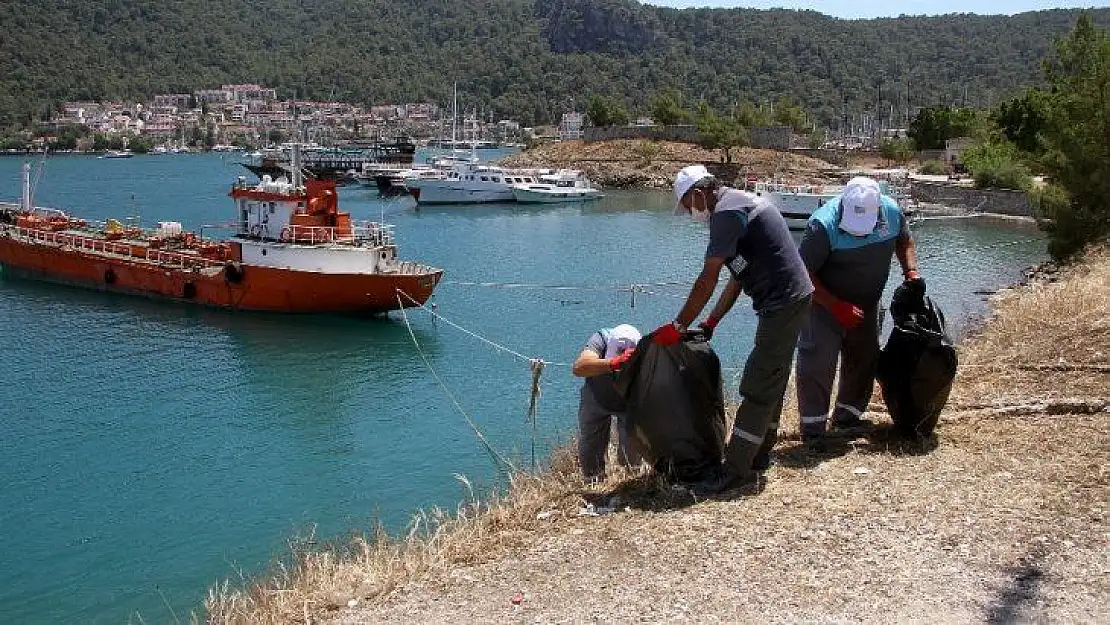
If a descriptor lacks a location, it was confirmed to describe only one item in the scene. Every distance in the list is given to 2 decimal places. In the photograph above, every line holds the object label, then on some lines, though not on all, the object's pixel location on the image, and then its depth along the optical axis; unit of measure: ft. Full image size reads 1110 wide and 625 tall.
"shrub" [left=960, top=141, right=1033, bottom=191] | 150.00
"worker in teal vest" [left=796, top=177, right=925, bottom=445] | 21.09
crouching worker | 22.16
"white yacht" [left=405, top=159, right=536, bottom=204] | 196.65
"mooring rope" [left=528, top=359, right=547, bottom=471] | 31.92
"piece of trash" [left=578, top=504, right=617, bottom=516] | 19.27
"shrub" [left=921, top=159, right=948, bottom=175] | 198.08
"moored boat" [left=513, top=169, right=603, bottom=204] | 198.18
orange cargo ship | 79.25
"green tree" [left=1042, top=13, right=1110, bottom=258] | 64.59
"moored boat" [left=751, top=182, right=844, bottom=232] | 143.13
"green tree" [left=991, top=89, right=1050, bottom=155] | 154.92
